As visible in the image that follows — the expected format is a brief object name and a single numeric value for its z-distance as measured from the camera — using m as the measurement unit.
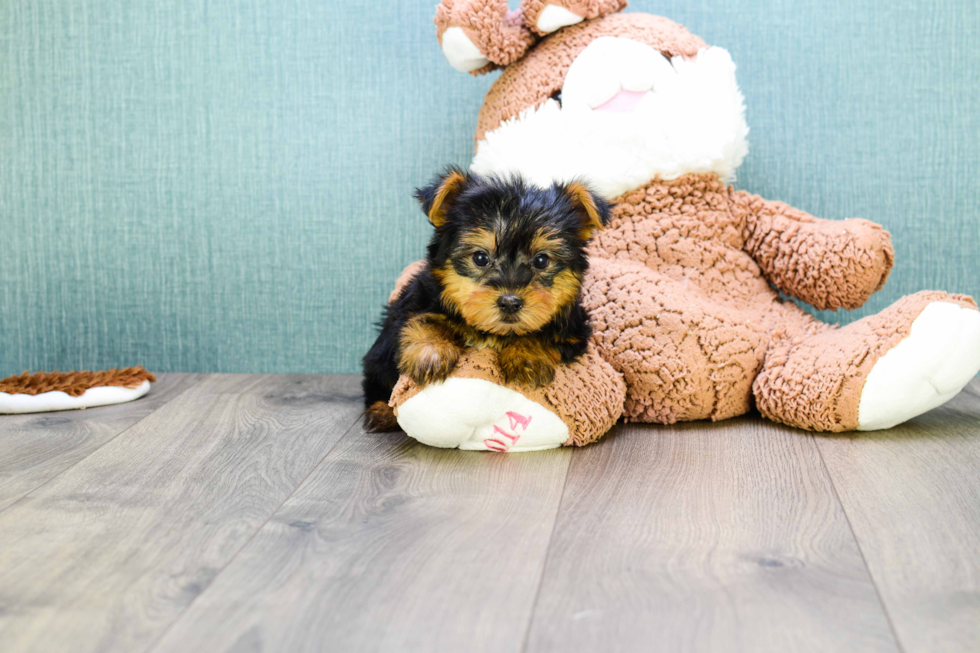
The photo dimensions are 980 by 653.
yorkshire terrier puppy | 1.81
